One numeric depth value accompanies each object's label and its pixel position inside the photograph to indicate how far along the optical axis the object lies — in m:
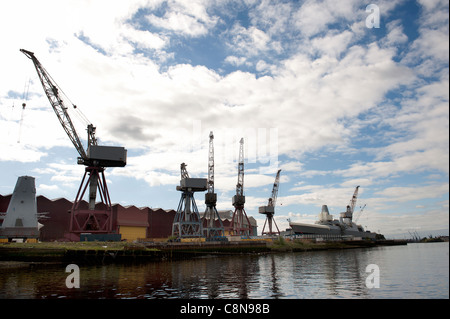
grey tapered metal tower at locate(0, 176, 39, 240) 68.88
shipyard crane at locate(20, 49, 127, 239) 78.75
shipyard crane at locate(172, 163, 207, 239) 104.12
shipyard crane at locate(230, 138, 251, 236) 131.62
